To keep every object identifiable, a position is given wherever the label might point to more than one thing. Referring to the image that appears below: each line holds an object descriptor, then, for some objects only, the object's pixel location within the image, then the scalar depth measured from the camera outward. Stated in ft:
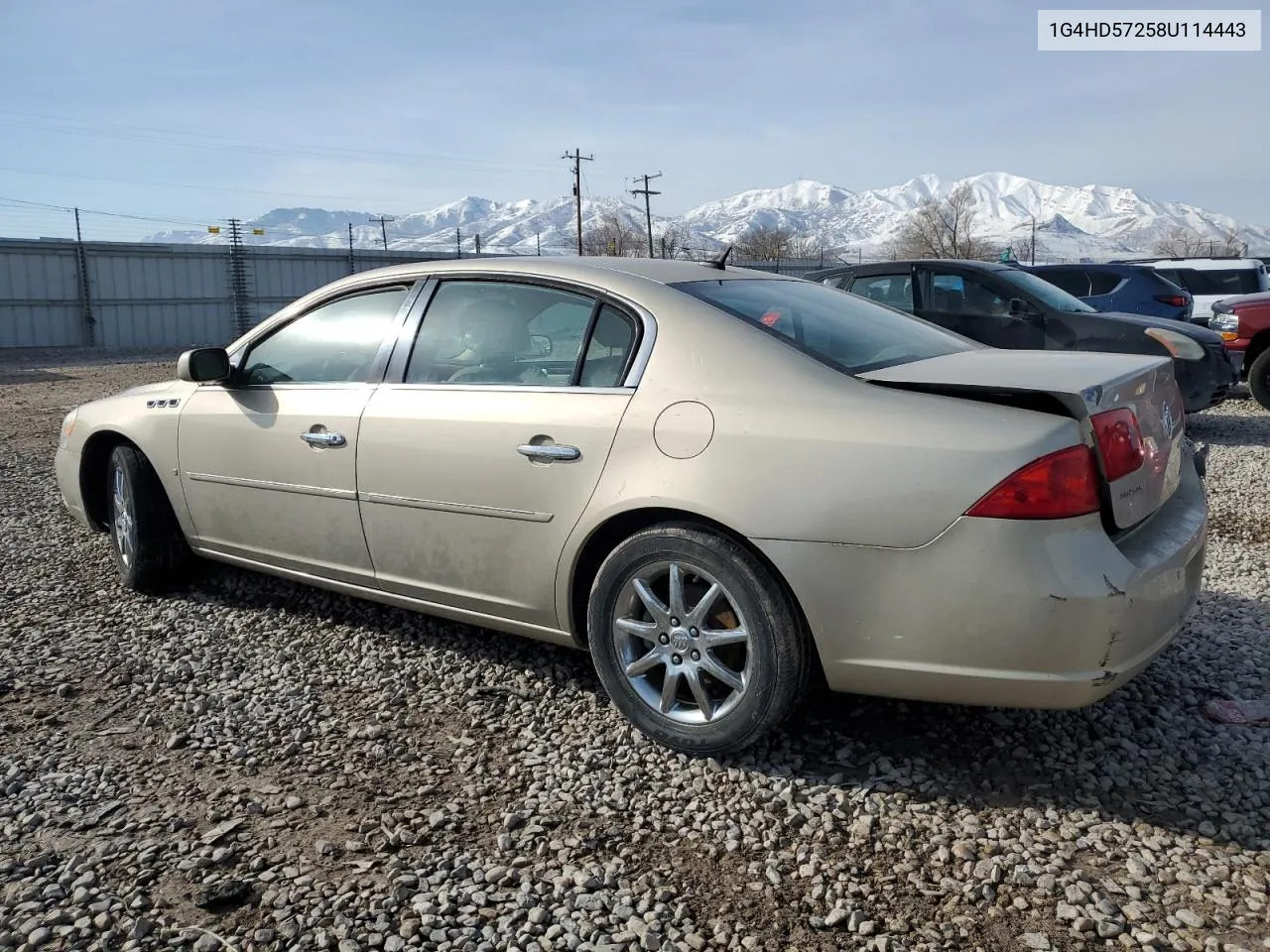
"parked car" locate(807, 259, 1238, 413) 27.09
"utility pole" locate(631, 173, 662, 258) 205.36
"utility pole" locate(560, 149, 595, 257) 192.34
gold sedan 8.33
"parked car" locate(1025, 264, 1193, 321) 36.40
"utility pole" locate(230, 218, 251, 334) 97.60
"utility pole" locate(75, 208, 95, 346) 87.71
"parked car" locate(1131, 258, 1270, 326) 51.03
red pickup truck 32.60
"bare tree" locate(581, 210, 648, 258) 202.02
